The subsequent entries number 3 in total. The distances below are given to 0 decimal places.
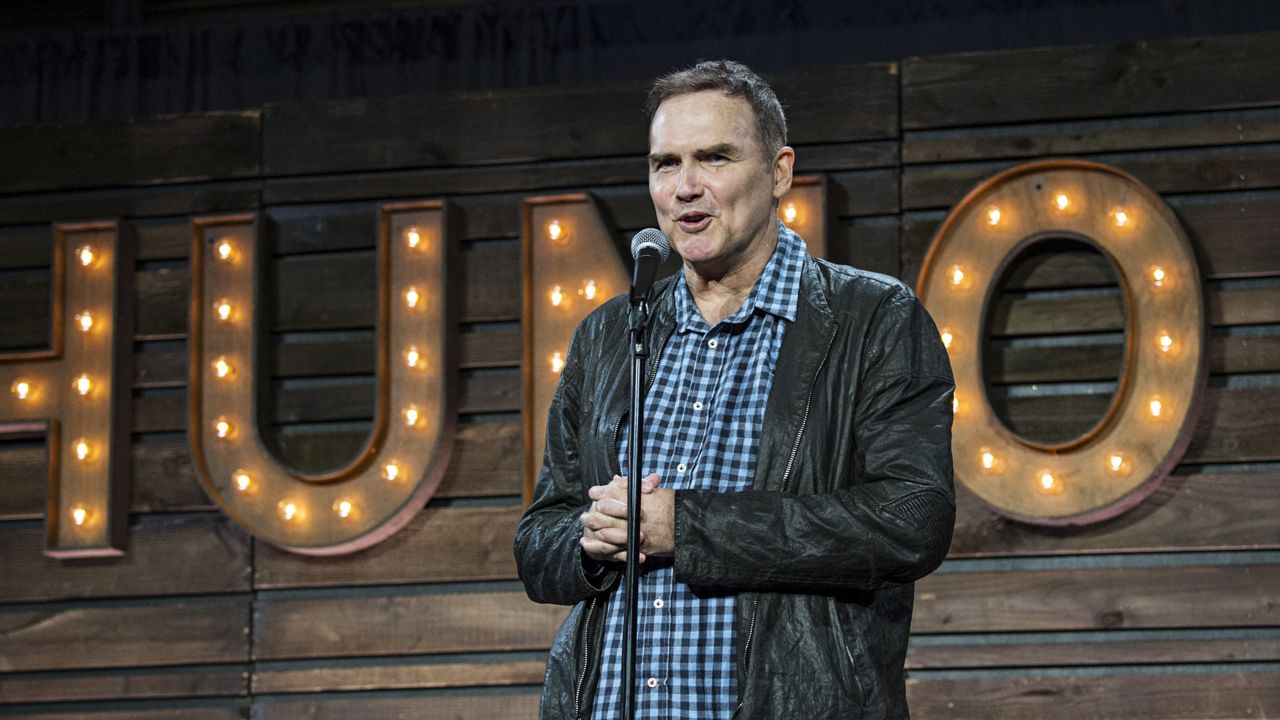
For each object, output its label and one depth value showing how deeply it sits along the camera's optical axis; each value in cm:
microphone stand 399
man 416
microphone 434
